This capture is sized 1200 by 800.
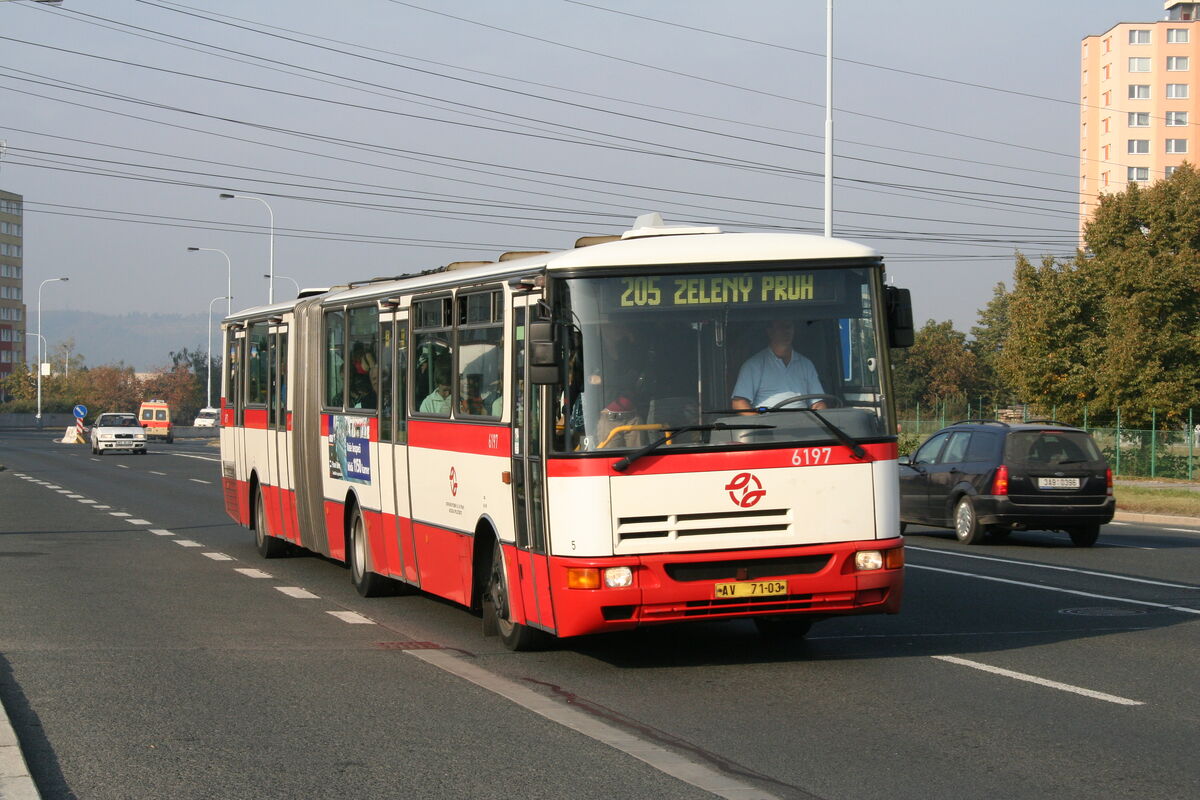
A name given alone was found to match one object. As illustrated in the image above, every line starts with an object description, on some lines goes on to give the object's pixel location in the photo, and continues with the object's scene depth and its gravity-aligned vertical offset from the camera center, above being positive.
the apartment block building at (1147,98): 126.19 +22.21
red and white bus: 9.77 -0.28
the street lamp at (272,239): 60.07 +6.15
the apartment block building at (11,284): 190.38 +13.25
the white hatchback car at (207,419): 107.44 -1.53
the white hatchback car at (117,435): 60.31 -1.40
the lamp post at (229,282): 81.24 +5.66
